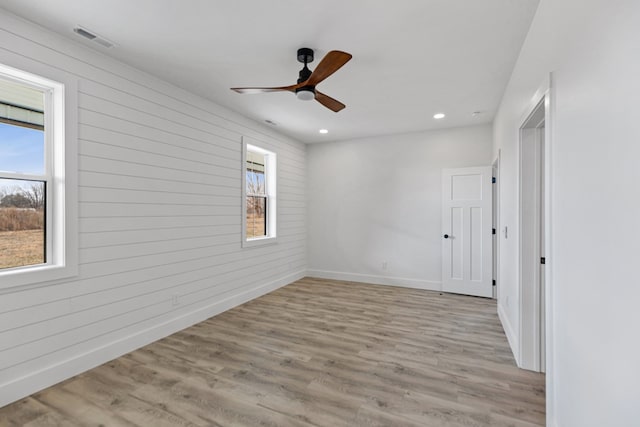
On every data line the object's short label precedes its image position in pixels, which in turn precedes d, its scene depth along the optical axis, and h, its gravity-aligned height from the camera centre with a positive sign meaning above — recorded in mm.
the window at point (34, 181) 2254 +266
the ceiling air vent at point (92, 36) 2346 +1440
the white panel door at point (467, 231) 4766 -292
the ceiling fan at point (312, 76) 2225 +1142
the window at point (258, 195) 4609 +315
